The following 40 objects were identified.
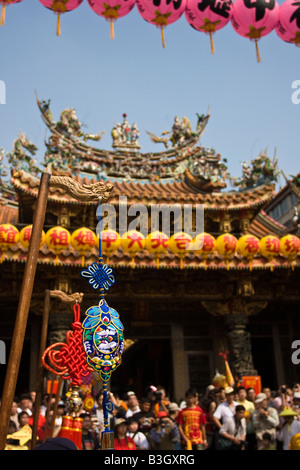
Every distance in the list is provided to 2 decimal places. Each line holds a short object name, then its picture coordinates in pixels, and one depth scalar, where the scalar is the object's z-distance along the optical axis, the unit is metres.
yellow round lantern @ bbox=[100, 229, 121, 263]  9.50
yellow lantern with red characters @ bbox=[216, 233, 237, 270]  10.30
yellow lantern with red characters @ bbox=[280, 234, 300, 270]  10.55
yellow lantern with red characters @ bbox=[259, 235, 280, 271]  10.48
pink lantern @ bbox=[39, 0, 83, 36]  6.05
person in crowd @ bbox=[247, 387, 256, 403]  7.89
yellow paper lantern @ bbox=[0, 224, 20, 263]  9.35
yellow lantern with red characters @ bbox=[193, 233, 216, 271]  10.10
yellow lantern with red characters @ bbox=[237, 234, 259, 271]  10.39
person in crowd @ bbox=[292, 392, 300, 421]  6.73
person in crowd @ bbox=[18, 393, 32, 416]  7.01
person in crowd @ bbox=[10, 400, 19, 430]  6.53
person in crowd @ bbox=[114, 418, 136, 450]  5.89
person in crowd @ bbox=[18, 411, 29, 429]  5.86
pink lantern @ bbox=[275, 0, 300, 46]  6.27
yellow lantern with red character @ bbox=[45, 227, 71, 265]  9.49
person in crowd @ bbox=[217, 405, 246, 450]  6.33
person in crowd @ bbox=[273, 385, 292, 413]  7.25
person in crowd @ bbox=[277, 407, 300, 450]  6.29
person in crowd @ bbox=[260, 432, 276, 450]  6.42
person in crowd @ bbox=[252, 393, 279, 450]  6.52
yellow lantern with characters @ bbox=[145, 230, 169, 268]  9.88
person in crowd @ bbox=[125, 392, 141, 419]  7.05
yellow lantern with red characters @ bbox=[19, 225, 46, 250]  9.46
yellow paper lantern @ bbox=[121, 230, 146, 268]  9.67
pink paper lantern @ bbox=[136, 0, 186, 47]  6.22
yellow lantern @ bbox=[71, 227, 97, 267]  9.60
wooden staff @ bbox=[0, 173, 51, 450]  2.64
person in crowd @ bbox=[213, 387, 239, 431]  6.52
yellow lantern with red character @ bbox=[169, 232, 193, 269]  9.90
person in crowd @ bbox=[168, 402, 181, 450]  6.61
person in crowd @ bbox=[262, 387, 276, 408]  7.49
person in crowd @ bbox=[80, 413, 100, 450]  5.82
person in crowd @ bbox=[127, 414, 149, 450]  6.17
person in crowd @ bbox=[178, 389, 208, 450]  6.39
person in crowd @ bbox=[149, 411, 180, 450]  6.45
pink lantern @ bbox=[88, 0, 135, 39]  6.18
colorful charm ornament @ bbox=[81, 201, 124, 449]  3.54
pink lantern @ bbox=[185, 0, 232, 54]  6.26
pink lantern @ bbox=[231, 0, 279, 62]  6.28
